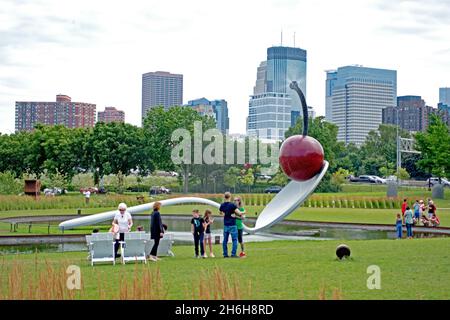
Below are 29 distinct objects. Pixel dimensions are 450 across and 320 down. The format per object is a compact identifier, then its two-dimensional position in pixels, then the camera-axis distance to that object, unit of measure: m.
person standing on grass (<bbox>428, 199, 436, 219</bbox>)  31.95
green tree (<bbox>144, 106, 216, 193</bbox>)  72.12
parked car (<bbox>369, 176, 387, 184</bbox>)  92.95
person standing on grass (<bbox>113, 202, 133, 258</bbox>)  16.53
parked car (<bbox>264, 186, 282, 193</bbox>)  75.07
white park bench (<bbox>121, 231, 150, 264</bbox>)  16.31
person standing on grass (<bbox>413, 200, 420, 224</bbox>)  32.56
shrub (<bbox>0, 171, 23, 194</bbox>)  51.63
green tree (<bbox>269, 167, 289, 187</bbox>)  72.19
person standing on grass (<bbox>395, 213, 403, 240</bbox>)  26.09
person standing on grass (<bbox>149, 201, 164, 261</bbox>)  16.97
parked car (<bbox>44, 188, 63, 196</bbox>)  65.40
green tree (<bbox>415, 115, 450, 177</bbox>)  61.50
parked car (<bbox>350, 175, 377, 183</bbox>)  94.50
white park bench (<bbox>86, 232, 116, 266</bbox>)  16.11
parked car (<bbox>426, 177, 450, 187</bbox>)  85.99
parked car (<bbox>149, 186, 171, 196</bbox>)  71.65
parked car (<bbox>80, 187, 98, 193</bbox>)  71.56
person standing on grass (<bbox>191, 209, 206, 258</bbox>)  18.02
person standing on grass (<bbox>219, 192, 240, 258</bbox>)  17.36
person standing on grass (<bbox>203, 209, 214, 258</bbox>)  18.17
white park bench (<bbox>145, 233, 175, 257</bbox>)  18.33
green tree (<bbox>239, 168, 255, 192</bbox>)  75.38
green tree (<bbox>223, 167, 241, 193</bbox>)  73.04
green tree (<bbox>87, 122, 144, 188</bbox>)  70.62
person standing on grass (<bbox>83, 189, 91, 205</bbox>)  45.76
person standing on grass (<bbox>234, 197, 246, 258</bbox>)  17.91
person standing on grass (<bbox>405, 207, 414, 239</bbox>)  26.16
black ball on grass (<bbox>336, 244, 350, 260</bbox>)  16.16
